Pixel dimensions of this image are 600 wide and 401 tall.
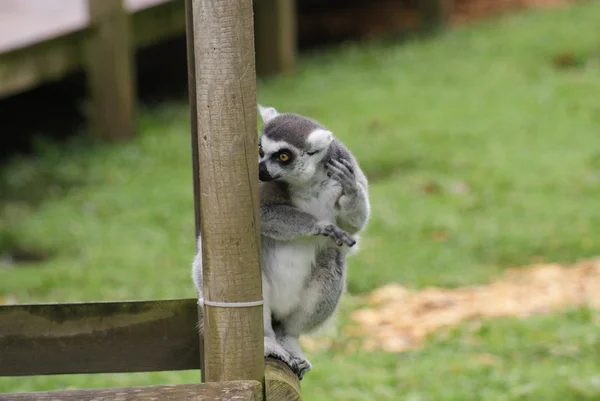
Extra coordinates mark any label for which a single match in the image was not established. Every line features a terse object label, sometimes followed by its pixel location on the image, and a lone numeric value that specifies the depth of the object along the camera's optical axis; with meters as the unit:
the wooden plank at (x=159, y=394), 4.86
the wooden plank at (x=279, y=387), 5.27
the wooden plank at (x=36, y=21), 16.47
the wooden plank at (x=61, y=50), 15.92
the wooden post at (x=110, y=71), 17.73
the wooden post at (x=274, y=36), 22.08
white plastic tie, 5.13
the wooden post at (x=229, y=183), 4.89
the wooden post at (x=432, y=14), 25.37
